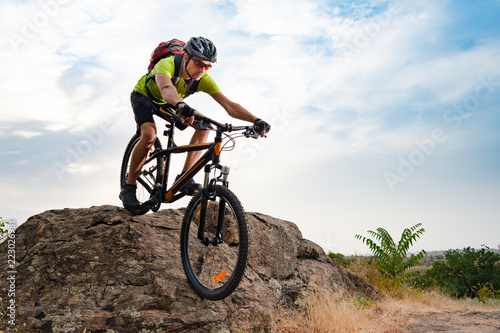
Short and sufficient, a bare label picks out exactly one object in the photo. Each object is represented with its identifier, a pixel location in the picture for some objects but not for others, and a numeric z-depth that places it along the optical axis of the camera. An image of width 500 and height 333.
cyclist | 4.97
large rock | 4.02
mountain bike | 4.19
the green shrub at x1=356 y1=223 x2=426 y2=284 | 9.39
